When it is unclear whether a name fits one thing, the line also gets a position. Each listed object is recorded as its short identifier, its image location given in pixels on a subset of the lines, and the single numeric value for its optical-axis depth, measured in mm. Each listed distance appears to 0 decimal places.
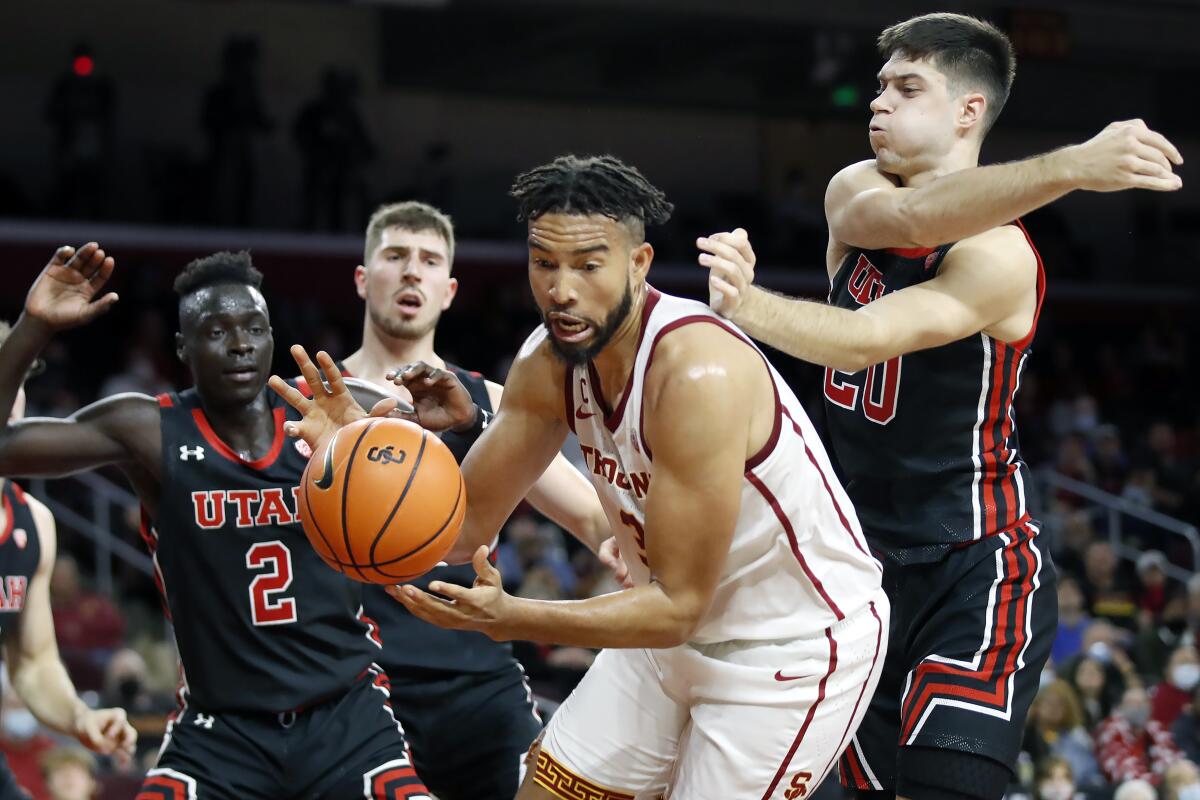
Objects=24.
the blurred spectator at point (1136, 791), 7961
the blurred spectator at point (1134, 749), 9055
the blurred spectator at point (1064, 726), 9336
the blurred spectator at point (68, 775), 7152
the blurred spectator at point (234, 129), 17594
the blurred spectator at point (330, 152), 18156
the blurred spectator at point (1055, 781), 8539
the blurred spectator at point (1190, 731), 9117
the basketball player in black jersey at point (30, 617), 5648
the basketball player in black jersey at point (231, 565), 4734
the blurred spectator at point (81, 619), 10820
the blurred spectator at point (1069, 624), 11664
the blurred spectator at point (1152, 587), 12719
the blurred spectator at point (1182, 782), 8211
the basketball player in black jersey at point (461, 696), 5516
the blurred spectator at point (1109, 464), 16250
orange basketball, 3744
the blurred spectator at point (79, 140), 17016
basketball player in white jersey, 3541
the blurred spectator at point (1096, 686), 10047
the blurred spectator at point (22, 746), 8227
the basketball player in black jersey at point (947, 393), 4027
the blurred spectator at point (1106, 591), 12578
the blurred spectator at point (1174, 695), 9531
